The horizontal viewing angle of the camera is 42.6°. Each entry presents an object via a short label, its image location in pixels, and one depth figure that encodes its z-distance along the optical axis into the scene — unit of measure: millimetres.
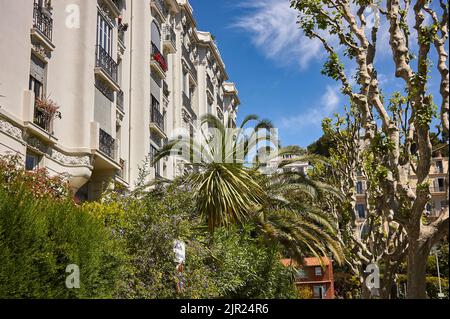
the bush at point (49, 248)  9586
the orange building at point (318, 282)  40406
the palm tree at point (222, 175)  15656
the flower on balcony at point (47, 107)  16594
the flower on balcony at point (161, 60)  27438
